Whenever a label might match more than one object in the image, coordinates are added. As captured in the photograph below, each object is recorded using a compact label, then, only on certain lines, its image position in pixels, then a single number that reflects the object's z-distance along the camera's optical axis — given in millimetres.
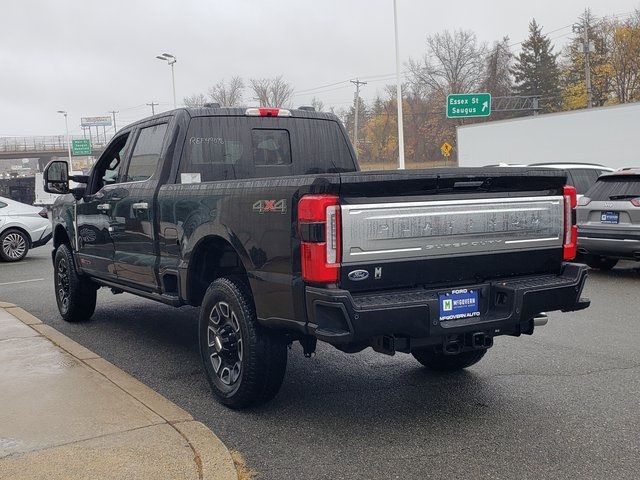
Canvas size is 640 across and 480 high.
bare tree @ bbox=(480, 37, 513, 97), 76275
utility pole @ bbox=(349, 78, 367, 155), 57781
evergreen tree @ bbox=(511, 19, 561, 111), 71000
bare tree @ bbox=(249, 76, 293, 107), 70125
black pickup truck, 3900
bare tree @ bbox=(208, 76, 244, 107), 74312
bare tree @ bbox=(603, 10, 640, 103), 60531
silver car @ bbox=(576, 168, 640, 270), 10070
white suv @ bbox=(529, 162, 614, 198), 12258
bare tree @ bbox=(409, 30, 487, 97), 71062
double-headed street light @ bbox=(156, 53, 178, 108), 42500
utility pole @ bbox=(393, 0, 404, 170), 26750
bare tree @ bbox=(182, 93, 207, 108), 75050
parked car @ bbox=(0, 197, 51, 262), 15039
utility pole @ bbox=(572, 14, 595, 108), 44056
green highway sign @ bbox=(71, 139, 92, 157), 84750
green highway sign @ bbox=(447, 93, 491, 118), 38188
